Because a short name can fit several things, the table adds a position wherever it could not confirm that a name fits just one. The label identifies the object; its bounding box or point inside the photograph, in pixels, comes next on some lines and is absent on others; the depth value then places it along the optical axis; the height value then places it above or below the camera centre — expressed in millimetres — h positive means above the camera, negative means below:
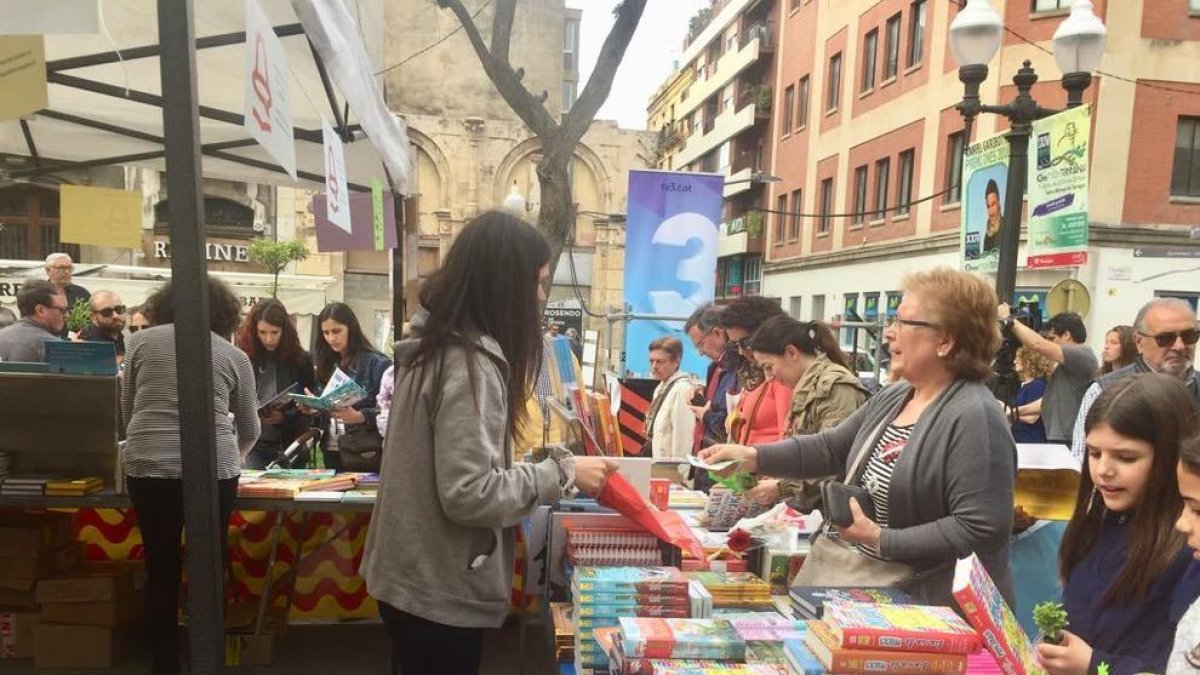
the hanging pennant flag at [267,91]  2010 +506
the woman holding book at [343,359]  5047 -583
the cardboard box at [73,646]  3795 -1910
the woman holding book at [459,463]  1795 -449
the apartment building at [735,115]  29156 +7268
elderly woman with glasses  1989 -448
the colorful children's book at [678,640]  1701 -820
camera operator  4589 -575
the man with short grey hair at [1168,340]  3965 -231
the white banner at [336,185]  2996 +367
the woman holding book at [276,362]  5012 -618
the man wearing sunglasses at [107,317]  6379 -424
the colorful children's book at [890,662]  1526 -754
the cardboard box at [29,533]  3742 -1343
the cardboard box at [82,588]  3789 -1619
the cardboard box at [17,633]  3822 -1865
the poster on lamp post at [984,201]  5625 +687
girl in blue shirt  1682 -564
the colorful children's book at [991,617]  1418 -635
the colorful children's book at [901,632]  1526 -698
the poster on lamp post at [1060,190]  4906 +690
